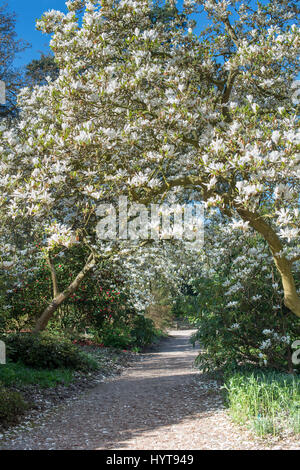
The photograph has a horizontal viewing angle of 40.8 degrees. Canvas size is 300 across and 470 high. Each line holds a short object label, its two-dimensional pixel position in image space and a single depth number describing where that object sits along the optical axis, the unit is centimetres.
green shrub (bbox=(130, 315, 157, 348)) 1399
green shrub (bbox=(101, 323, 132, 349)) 1250
